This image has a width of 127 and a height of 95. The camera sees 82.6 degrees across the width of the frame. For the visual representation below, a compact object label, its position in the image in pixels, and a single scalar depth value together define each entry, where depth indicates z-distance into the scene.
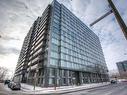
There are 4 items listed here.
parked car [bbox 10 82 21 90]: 16.49
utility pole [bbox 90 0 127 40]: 1.89
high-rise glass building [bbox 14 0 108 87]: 29.97
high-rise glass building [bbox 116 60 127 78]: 86.28
